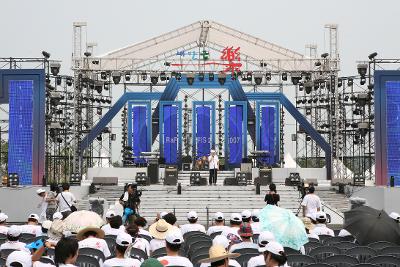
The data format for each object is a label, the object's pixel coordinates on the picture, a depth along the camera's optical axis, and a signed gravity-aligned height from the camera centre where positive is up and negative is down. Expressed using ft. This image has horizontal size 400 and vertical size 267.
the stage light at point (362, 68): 118.62 +12.67
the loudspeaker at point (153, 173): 122.52 -1.78
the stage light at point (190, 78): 135.54 +13.00
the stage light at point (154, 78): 135.44 +12.99
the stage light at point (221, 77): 136.36 +13.20
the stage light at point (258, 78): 133.08 +12.73
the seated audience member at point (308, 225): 48.42 -3.74
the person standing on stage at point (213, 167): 115.03 -0.88
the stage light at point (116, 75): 130.62 +12.94
